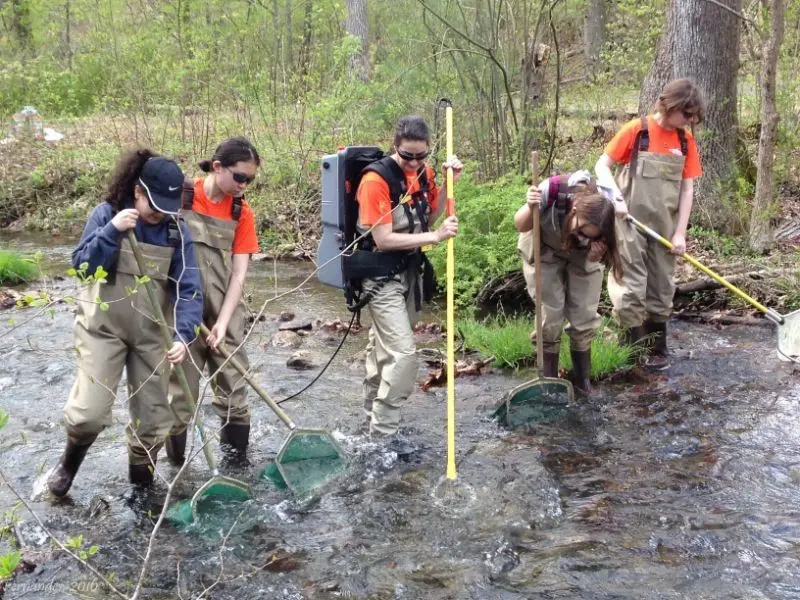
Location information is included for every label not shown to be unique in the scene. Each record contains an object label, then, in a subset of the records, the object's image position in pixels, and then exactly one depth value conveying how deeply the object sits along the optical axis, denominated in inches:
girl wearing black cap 161.0
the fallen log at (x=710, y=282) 310.9
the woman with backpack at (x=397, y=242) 195.6
